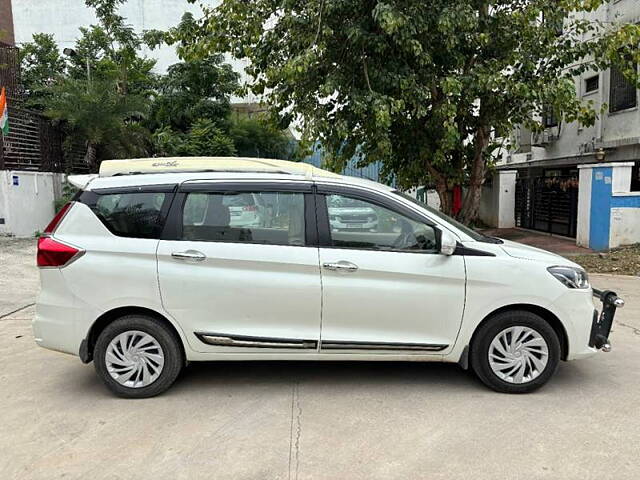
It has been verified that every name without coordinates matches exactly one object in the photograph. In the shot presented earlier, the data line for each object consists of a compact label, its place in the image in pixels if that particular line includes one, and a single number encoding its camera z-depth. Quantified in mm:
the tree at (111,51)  20516
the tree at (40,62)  19297
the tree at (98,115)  14898
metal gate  14531
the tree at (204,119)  17703
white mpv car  4102
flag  12422
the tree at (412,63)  8586
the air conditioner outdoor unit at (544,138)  16297
